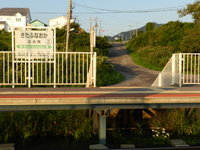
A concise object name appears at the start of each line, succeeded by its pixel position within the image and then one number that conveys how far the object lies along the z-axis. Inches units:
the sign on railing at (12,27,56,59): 463.8
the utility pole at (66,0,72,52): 1151.7
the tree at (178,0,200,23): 1218.6
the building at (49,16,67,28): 3818.2
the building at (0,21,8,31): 3803.6
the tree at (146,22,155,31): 2856.8
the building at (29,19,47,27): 3750.5
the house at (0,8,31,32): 4192.9
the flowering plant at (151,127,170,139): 370.5
